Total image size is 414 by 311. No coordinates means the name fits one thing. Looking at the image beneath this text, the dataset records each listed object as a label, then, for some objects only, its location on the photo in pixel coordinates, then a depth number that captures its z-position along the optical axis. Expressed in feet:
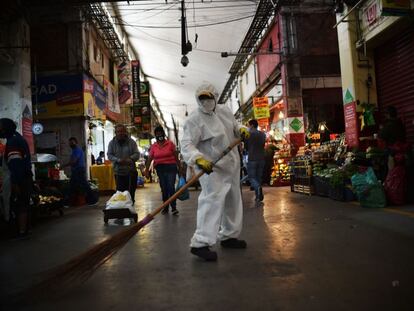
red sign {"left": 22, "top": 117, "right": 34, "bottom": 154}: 37.62
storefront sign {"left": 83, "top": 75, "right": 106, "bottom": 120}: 52.86
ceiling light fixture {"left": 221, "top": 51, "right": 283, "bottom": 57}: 51.69
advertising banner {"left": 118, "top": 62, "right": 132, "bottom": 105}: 75.92
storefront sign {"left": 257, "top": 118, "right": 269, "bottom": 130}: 65.65
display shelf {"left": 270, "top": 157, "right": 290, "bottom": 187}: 51.19
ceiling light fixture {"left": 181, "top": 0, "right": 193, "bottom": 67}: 35.46
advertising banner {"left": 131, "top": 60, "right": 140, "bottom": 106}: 70.74
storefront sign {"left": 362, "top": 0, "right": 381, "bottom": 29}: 28.22
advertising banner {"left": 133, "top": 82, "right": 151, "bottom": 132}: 79.51
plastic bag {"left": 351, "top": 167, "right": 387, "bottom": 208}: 23.80
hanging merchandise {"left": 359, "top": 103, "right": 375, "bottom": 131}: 30.09
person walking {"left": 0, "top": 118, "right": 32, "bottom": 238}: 19.49
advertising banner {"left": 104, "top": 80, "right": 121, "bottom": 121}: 67.10
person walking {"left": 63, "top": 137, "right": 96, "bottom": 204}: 34.24
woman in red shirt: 26.43
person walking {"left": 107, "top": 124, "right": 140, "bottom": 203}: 24.56
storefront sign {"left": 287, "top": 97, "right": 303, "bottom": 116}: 56.44
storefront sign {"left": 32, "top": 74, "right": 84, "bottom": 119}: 51.96
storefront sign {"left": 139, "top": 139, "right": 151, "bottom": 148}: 102.26
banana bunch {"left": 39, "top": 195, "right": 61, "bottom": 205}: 25.99
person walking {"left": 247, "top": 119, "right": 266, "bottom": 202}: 31.01
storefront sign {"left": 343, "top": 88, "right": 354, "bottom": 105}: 32.24
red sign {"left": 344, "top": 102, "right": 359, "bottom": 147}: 31.40
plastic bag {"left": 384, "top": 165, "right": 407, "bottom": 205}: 23.56
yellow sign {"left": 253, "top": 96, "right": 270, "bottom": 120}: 61.16
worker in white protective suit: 13.21
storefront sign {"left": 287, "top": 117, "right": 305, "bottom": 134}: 56.34
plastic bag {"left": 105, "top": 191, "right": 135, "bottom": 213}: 22.31
